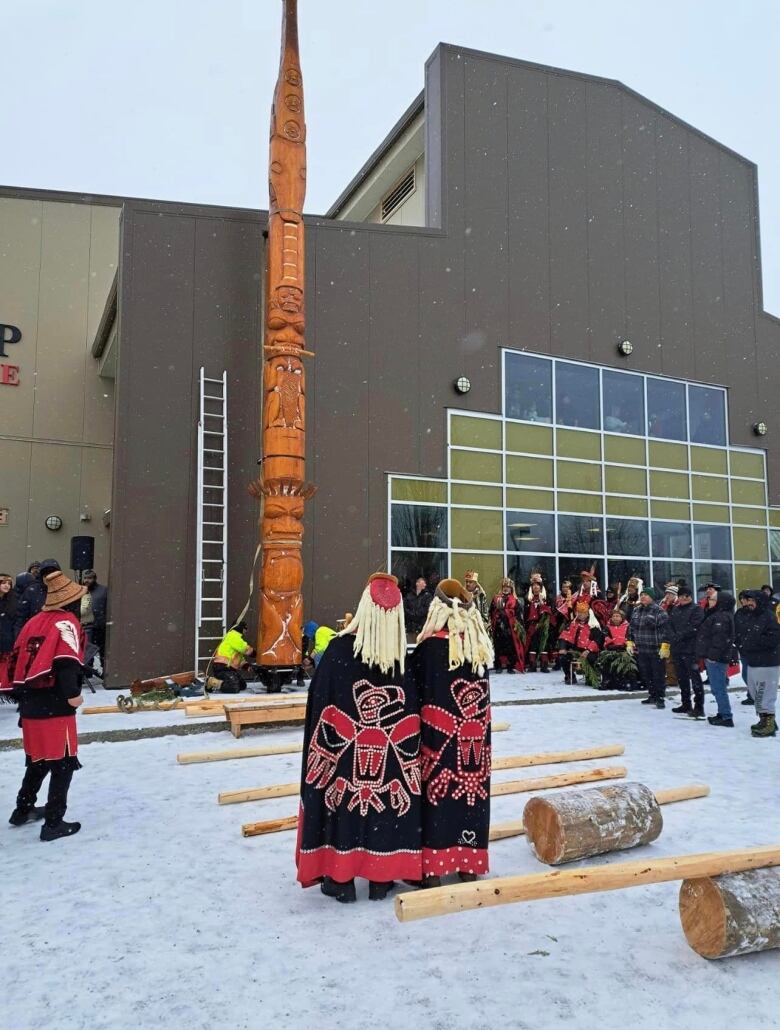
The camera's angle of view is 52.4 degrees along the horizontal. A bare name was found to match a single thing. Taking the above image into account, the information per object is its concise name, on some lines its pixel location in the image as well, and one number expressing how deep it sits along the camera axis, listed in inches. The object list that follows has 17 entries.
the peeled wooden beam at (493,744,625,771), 277.4
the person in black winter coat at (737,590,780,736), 352.2
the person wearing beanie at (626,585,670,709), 414.9
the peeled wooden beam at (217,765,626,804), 239.1
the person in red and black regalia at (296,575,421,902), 168.1
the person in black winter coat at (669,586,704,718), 390.3
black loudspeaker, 603.5
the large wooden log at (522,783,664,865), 190.7
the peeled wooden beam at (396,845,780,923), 141.5
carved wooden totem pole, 442.0
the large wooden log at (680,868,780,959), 141.4
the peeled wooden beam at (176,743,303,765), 285.6
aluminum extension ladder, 491.5
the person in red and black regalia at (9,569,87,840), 210.2
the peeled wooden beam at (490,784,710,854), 242.2
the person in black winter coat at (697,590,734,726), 368.8
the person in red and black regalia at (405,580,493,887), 173.3
